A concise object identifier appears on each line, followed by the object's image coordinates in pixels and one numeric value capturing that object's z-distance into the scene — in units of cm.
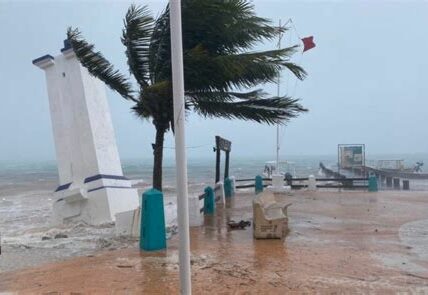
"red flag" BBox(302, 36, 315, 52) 2173
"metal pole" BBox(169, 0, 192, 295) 432
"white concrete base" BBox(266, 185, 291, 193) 2170
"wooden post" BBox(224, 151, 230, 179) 1998
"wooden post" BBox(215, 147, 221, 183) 1788
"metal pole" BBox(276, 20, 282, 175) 2562
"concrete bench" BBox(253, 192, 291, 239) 944
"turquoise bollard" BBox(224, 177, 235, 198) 1965
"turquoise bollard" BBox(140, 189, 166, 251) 824
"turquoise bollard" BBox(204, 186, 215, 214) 1384
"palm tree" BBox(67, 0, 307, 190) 1003
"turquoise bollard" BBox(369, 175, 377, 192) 2167
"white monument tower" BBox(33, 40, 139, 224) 1367
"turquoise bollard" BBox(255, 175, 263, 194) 2198
